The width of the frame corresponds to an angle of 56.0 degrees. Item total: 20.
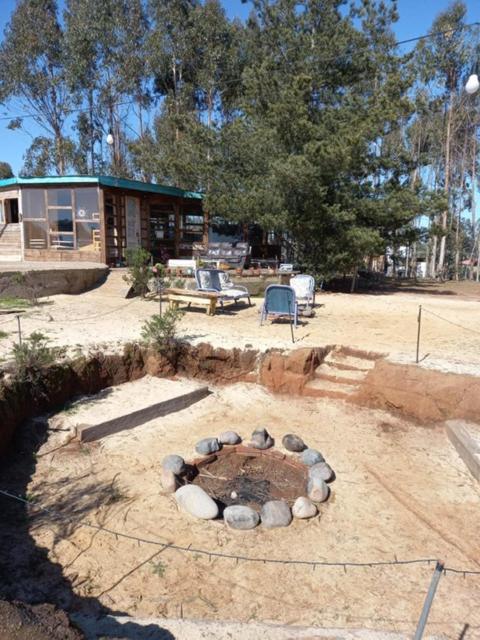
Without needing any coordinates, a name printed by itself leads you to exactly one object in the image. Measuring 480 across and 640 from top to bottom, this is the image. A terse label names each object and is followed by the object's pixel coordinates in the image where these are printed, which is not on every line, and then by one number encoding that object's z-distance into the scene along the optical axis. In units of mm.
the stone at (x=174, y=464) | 4254
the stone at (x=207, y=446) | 4703
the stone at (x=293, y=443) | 4855
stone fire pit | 3754
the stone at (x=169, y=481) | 4047
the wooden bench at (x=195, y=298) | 8891
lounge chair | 9461
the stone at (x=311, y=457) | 4582
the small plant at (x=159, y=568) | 3117
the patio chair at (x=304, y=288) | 9375
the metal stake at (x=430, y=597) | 1892
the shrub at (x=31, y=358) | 4938
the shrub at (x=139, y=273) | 10320
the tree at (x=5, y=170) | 38094
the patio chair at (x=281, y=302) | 7879
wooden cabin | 13289
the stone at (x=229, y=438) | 4910
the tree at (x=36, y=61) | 23891
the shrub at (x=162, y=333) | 6414
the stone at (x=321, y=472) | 4305
